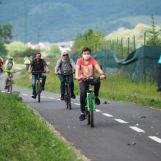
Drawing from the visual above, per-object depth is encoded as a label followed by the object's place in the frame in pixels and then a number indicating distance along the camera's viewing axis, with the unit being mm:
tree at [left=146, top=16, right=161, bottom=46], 40838
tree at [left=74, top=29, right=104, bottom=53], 69300
